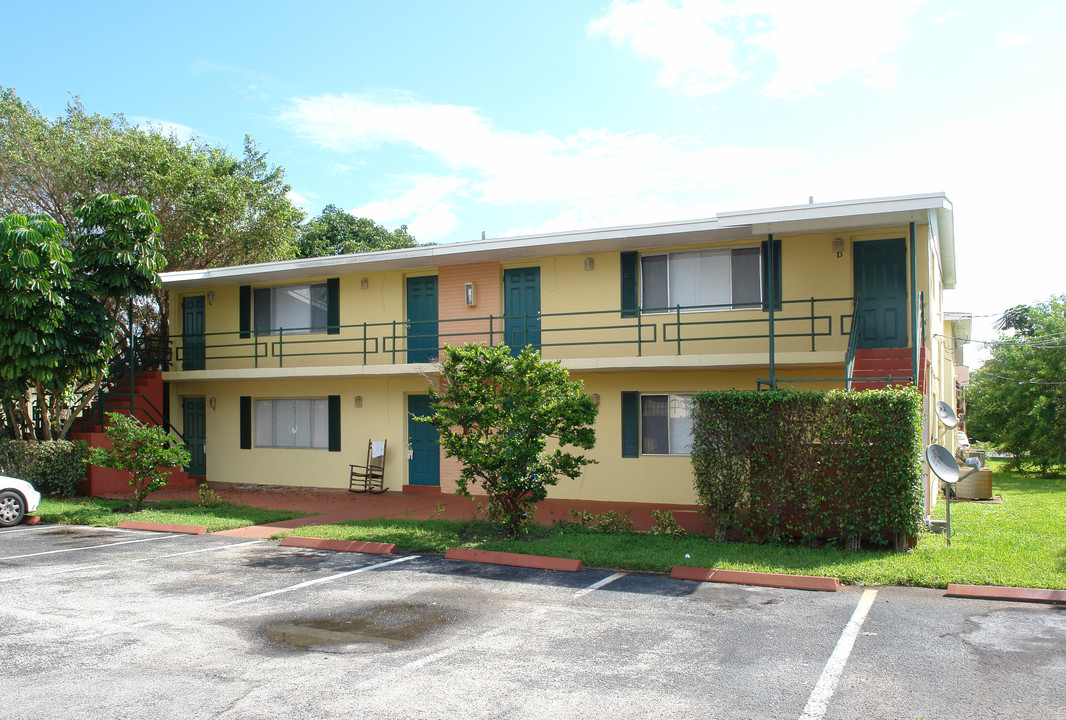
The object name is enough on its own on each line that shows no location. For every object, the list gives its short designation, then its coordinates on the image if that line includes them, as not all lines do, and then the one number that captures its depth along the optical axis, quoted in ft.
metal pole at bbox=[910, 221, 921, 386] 39.06
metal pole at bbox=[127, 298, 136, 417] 63.36
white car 47.19
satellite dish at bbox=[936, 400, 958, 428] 41.88
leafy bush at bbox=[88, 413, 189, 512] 49.98
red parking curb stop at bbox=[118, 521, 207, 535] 44.65
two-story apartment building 47.14
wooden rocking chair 60.18
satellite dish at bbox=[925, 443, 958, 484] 34.73
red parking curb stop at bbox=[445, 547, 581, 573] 33.96
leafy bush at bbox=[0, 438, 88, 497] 57.00
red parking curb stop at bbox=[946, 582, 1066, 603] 27.55
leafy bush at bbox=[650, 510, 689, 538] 39.81
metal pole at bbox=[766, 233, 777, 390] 39.86
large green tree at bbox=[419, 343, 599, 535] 38.58
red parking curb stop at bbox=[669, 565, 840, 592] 29.86
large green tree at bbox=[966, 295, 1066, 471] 75.66
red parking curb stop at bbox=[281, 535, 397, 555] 38.01
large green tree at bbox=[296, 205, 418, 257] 126.82
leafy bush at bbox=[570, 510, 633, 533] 41.27
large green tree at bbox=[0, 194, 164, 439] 51.90
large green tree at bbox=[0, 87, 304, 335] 70.18
